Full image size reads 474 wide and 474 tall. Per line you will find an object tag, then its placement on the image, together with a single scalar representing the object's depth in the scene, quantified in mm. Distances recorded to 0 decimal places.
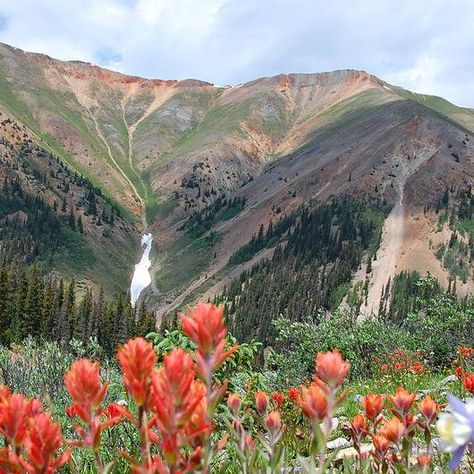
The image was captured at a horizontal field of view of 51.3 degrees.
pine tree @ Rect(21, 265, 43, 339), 83312
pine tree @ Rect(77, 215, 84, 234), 191375
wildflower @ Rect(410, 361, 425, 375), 12008
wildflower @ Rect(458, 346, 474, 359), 9776
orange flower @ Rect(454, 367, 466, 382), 7442
